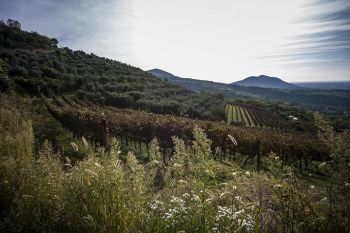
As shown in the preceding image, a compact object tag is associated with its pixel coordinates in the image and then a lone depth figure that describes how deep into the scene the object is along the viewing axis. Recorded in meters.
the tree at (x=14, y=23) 102.61
